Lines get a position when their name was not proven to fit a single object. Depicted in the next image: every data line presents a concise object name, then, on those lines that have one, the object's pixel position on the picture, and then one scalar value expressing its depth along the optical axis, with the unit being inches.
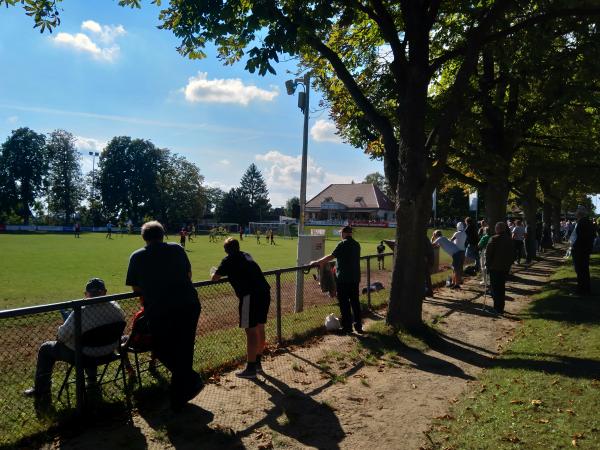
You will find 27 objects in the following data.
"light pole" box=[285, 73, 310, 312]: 531.2
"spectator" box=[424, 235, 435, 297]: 493.3
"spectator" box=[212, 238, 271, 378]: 248.2
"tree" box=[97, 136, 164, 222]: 3641.7
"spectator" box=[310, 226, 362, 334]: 339.3
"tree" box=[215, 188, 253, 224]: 4002.0
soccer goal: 2724.9
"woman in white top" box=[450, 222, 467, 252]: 588.2
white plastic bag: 356.8
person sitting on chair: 197.2
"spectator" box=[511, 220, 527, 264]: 837.8
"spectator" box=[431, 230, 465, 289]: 538.0
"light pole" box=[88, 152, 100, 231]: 3644.2
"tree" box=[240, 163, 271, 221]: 4323.3
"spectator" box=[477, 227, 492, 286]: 527.8
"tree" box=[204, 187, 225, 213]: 4896.2
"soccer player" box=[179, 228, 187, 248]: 1407.5
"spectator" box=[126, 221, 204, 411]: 193.8
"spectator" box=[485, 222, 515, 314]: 417.7
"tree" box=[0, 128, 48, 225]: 3316.9
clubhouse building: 3698.3
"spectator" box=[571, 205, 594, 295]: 471.2
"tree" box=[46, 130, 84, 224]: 3641.7
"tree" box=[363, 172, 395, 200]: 5242.6
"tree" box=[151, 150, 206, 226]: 3772.1
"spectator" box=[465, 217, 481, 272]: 655.1
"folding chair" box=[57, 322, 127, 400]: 199.3
